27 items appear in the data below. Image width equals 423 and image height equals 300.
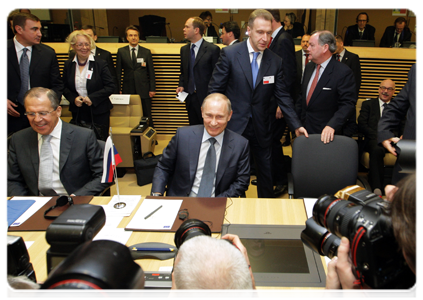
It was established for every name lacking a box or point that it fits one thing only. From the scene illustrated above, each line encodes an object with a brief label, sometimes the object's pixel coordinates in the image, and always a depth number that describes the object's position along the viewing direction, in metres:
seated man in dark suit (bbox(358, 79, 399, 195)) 3.57
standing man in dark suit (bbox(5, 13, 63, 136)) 3.36
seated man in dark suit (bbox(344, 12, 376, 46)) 6.44
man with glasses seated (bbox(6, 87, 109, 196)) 2.23
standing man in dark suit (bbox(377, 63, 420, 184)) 2.21
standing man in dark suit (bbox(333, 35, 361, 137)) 4.65
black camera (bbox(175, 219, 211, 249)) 1.15
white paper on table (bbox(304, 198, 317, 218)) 1.79
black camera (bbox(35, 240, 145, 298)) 0.58
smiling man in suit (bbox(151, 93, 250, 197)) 2.21
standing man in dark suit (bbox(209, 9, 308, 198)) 2.90
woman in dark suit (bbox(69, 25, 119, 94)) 4.96
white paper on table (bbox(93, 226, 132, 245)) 1.58
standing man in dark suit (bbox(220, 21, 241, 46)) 4.75
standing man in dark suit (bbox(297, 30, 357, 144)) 2.96
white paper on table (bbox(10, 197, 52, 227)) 1.72
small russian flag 1.98
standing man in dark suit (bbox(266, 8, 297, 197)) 3.60
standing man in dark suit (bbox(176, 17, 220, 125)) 4.32
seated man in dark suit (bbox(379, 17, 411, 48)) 6.46
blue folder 1.74
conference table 1.25
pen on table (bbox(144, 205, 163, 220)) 1.74
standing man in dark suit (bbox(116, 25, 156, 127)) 5.15
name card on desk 4.65
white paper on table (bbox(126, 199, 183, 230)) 1.66
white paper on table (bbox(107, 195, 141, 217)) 1.82
